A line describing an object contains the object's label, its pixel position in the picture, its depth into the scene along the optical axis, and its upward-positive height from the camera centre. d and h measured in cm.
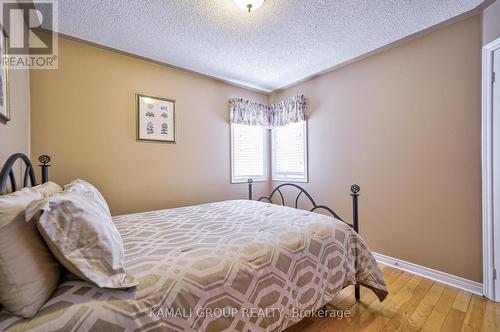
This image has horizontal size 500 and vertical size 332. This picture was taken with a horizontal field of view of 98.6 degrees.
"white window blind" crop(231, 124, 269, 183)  345 +20
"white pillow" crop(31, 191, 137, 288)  78 -29
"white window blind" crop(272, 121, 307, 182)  333 +21
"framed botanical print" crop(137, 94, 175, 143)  261 +59
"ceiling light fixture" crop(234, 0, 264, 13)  167 +127
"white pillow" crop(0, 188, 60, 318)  67 -34
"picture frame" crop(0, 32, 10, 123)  133 +53
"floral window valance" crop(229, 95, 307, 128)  328 +86
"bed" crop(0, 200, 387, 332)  78 -52
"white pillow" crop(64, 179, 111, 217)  128 -15
